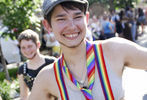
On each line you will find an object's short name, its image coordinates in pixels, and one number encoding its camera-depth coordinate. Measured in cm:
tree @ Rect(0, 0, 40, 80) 530
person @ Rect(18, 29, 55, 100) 258
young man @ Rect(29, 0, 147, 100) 139
